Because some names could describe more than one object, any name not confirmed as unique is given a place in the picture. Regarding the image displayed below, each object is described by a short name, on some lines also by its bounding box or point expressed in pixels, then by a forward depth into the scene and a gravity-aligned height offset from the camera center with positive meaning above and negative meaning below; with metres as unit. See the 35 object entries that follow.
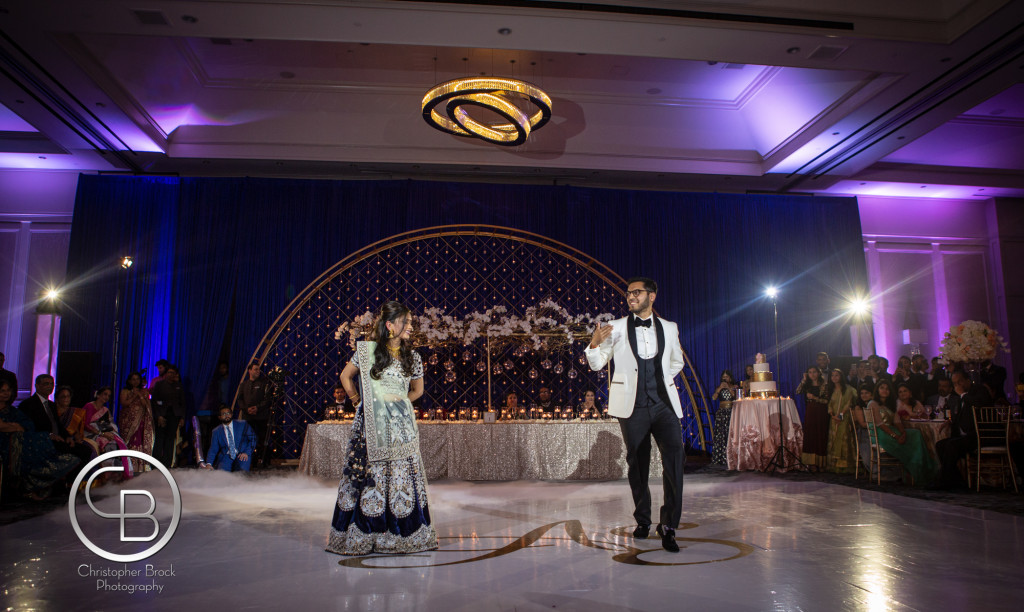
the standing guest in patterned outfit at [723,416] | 10.09 -0.16
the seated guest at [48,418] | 7.20 -0.15
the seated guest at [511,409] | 8.60 -0.05
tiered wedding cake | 9.49 +0.30
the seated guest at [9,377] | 7.78 +0.31
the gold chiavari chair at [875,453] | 7.98 -0.56
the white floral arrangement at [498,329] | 8.80 +1.01
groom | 4.43 +0.11
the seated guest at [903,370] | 9.78 +0.53
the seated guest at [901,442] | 7.56 -0.41
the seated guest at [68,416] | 7.64 -0.14
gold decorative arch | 10.83 +1.81
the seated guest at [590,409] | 8.54 -0.05
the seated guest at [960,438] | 7.31 -0.35
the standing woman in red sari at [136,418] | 9.30 -0.20
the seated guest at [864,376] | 9.70 +0.44
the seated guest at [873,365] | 10.01 +0.60
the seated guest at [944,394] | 7.97 +0.14
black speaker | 10.20 +0.48
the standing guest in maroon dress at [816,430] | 9.23 -0.33
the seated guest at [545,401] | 9.04 +0.06
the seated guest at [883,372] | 9.72 +0.49
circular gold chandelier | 7.95 +3.72
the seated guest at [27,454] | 6.58 -0.50
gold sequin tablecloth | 8.20 -0.56
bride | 4.18 -0.37
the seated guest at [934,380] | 9.87 +0.38
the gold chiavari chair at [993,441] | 7.14 -0.37
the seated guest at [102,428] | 7.93 -0.29
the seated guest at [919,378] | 9.95 +0.41
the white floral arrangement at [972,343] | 8.73 +0.82
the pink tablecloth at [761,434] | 9.30 -0.39
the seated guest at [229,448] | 9.21 -0.59
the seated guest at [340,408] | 8.69 -0.04
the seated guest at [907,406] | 8.28 +0.00
